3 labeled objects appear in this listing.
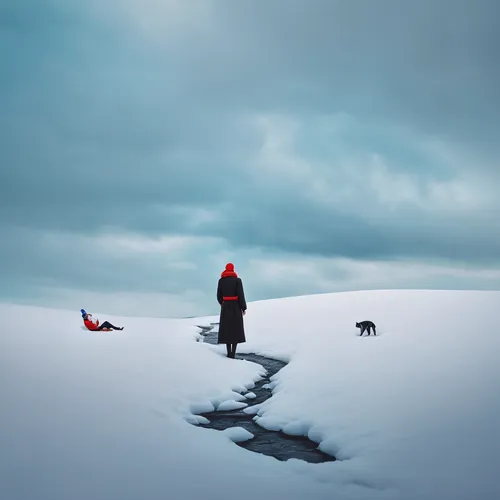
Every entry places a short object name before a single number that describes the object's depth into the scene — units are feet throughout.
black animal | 39.47
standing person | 36.60
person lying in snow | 41.85
